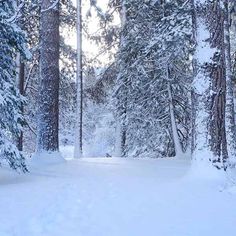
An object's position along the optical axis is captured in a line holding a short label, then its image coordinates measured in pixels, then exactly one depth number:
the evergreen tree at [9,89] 7.65
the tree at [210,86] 7.49
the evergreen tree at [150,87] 15.37
